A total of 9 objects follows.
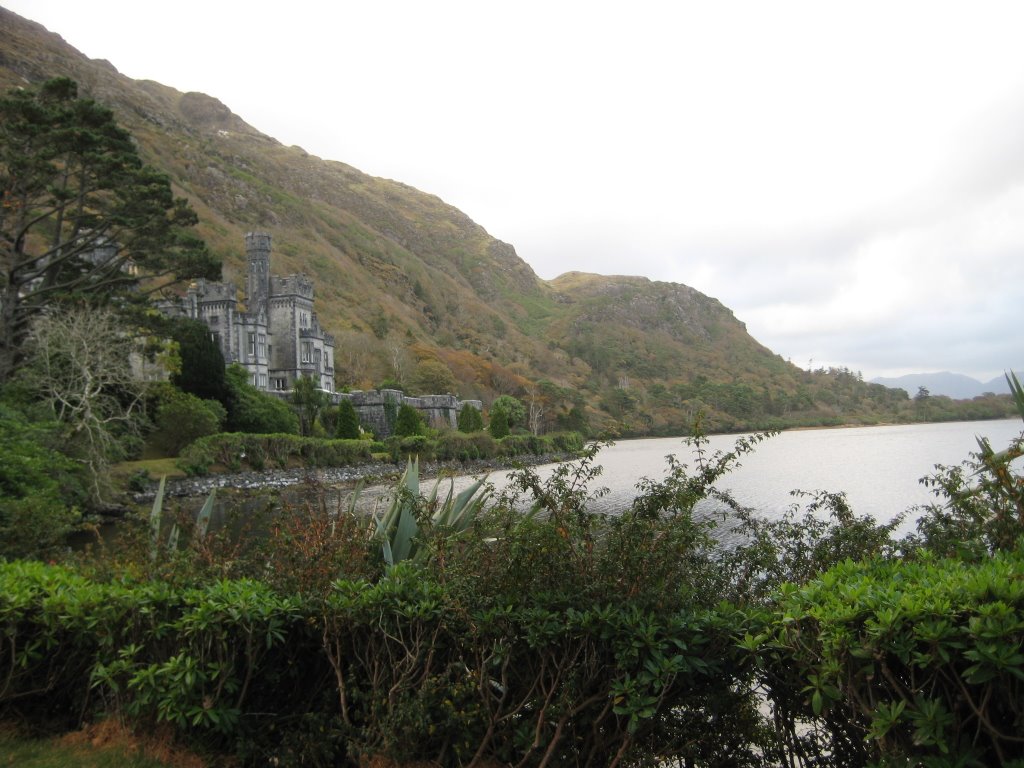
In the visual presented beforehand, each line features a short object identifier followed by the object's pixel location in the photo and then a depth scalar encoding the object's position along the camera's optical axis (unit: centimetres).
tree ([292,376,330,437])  4191
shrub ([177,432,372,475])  2866
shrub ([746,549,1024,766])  238
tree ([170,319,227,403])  3272
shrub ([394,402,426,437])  4378
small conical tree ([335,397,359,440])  4112
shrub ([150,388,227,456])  2927
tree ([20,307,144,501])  2006
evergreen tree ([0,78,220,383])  1989
